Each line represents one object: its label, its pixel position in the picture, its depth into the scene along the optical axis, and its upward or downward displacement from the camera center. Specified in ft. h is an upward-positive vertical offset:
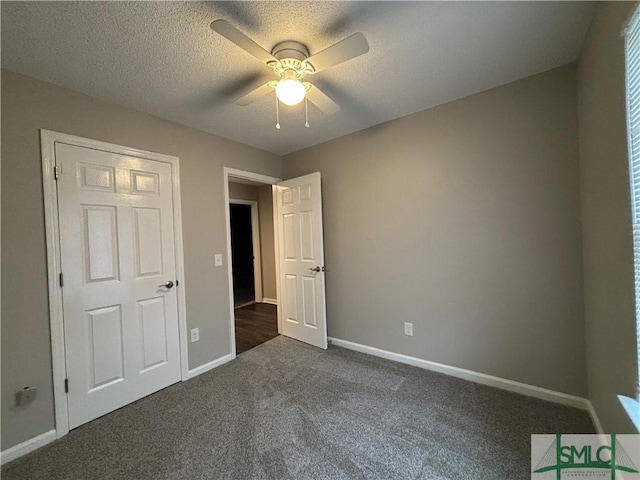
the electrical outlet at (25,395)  5.14 -2.99
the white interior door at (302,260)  9.70 -0.83
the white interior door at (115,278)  5.91 -0.84
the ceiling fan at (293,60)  3.88 +3.17
